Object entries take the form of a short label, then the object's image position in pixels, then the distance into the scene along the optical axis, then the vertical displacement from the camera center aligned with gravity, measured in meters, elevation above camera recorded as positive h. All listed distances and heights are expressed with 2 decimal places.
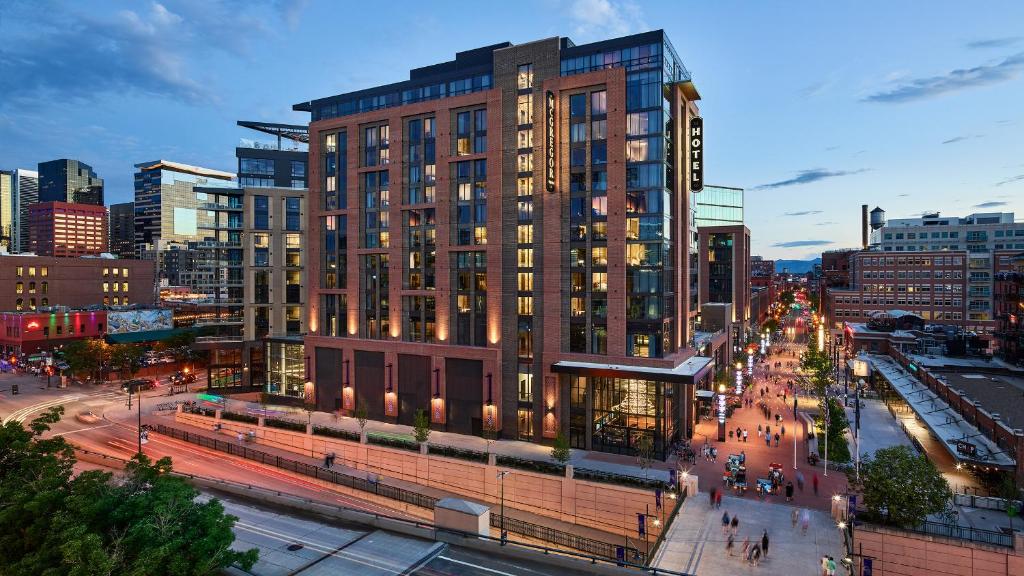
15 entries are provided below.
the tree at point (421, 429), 52.23 -13.54
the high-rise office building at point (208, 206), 81.94 +11.20
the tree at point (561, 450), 45.97 -13.67
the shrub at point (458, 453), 47.66 -14.71
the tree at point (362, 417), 57.67 -13.97
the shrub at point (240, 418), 61.81 -15.13
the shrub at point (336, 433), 54.58 -14.88
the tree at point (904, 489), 29.44 -10.79
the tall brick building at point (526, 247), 52.34 +3.73
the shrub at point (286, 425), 58.17 -14.92
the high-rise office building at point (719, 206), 138.88 +19.42
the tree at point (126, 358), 90.19 -12.17
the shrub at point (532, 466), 43.75 -14.55
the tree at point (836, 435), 45.84 -12.96
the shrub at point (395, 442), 51.61 -14.85
